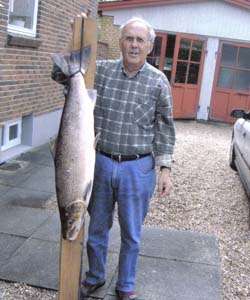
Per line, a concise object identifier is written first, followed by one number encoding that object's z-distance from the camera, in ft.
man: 9.25
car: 17.72
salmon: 7.92
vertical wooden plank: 8.56
